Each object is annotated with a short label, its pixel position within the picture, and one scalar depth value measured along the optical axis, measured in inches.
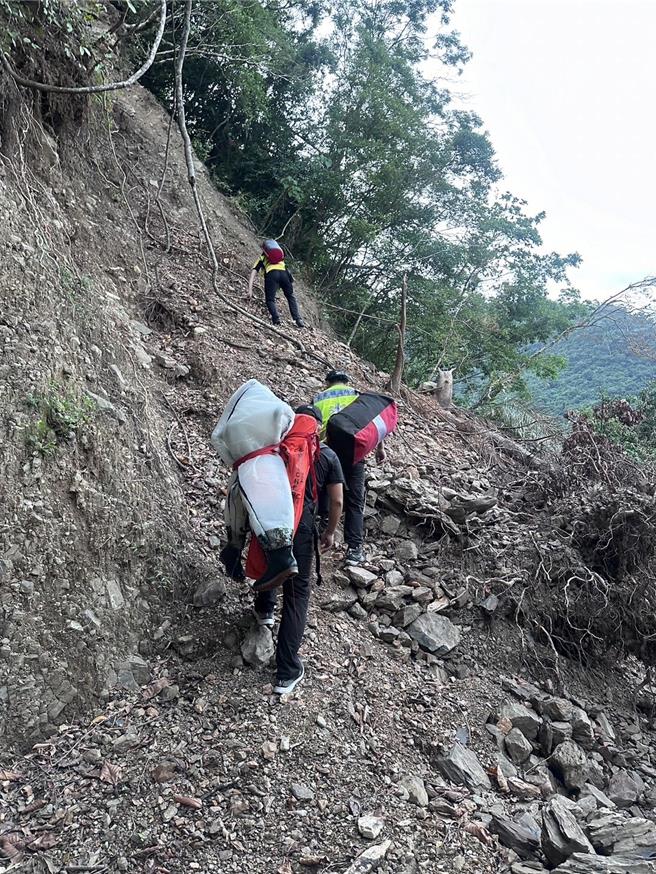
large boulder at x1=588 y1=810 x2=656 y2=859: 105.3
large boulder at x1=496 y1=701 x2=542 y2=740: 151.2
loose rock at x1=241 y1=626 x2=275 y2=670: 126.5
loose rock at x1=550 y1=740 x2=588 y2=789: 141.6
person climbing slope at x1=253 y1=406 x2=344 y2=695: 123.0
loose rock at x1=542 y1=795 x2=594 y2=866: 104.0
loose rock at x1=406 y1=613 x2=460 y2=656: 161.0
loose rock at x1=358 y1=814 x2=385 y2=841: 100.5
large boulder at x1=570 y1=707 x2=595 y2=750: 157.8
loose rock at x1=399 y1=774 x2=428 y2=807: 112.3
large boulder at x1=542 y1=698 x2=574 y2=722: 159.3
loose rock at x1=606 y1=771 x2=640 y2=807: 144.9
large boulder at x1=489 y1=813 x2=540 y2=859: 108.2
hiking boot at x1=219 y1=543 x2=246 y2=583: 132.0
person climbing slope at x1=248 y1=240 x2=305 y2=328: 300.2
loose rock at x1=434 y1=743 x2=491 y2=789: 124.3
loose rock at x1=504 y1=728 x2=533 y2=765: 142.3
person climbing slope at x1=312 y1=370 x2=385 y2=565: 169.8
